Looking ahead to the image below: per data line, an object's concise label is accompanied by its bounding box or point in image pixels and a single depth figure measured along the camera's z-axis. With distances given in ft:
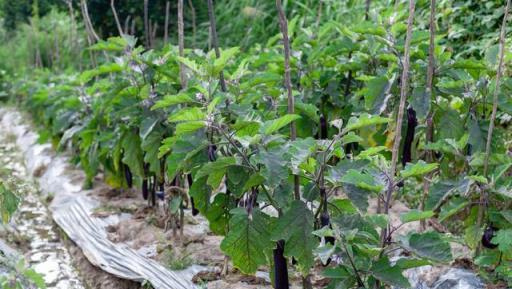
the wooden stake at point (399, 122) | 7.49
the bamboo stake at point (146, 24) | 14.64
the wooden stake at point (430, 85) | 9.08
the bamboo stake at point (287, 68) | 8.05
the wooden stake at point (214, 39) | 10.07
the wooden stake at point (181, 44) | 11.18
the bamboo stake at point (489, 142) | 8.76
